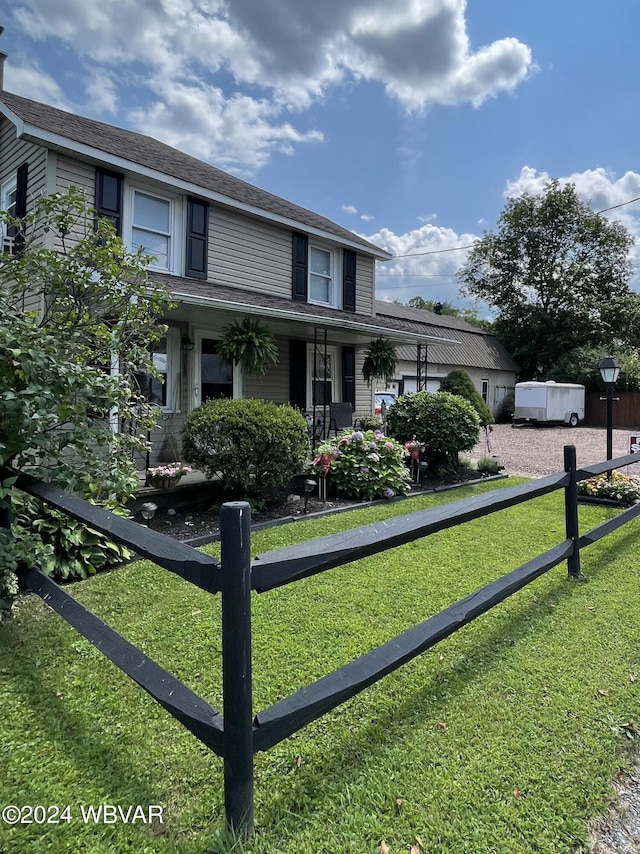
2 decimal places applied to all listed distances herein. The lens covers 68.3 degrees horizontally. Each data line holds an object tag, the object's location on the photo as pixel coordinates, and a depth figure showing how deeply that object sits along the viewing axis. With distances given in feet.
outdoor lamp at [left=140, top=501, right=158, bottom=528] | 15.99
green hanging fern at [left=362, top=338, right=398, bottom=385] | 35.24
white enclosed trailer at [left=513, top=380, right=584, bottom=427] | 69.72
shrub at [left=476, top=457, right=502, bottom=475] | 30.30
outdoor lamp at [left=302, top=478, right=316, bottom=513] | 19.94
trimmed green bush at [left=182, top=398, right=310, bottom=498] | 18.86
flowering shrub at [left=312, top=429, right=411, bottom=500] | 23.28
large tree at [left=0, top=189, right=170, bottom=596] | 9.36
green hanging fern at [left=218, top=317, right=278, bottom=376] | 25.61
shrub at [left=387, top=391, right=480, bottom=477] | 28.04
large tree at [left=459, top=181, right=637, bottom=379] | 92.12
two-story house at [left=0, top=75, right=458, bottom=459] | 24.49
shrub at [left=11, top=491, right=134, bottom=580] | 11.81
